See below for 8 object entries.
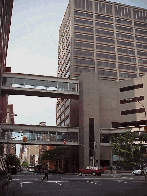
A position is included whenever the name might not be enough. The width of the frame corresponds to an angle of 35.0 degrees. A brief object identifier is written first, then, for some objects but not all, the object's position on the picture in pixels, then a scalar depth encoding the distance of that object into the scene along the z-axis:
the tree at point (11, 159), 99.26
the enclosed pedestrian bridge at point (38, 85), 56.14
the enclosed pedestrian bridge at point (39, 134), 54.88
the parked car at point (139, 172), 44.56
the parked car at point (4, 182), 7.97
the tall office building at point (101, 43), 82.25
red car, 43.00
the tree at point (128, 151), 50.25
